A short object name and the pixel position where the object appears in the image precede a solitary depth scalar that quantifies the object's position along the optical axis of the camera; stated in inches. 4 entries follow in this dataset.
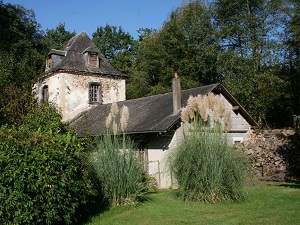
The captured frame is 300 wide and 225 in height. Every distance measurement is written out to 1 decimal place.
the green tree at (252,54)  1018.7
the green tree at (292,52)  999.0
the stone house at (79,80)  903.1
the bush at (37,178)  228.7
